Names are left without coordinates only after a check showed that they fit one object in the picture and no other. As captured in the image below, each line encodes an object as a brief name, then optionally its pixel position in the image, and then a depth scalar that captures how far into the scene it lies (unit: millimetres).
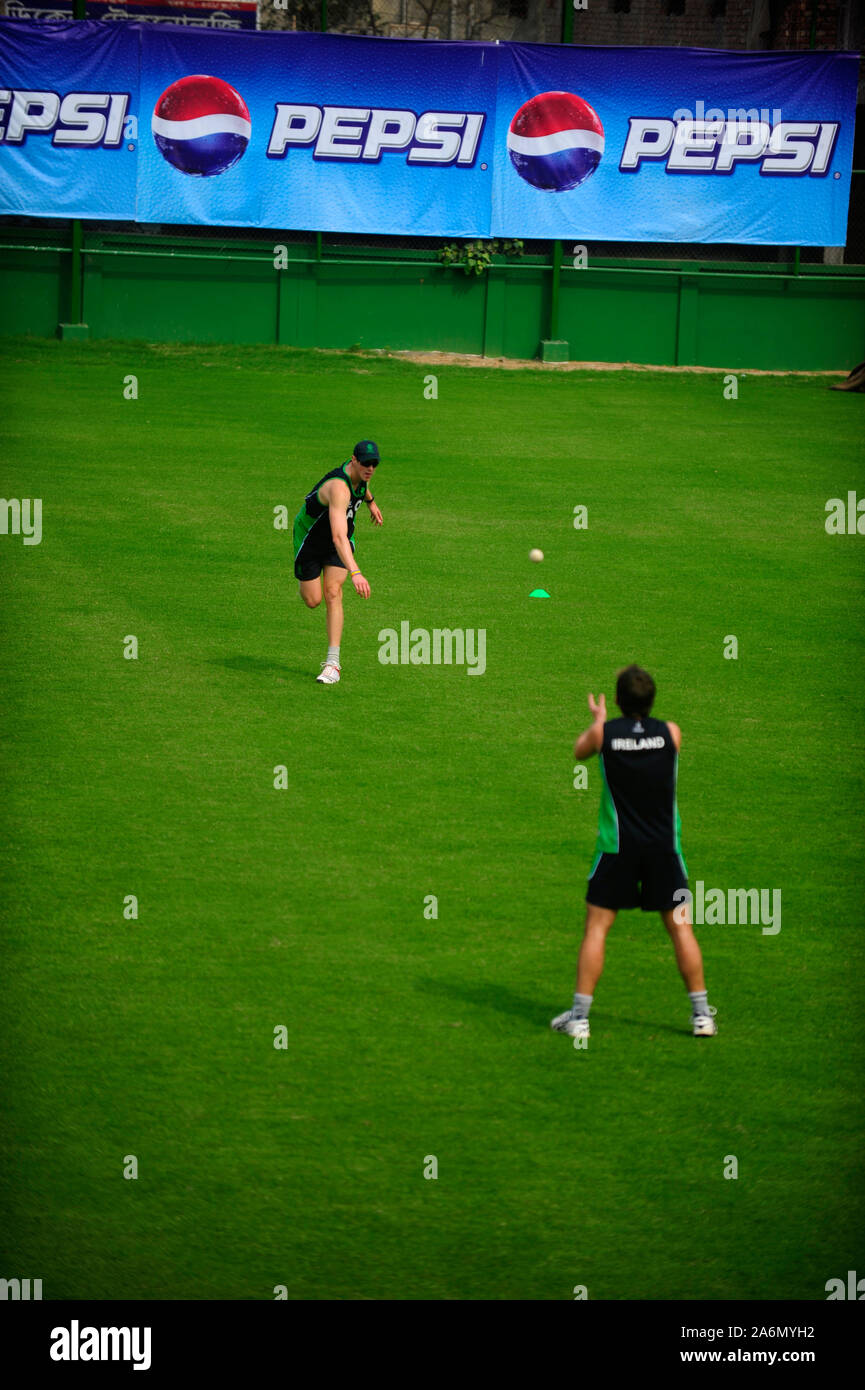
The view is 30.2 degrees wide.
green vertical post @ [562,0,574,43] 28766
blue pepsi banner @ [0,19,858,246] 27516
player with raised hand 7547
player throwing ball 13156
